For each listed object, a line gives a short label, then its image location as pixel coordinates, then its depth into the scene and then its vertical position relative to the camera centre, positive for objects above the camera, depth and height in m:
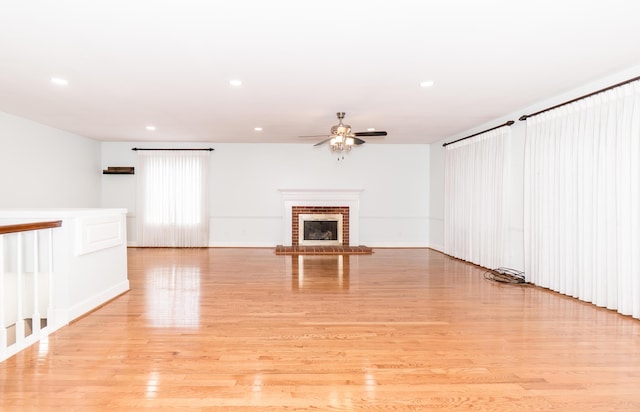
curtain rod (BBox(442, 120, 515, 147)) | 5.26 +1.30
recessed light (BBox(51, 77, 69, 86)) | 3.82 +1.39
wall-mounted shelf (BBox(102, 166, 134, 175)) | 8.07 +0.81
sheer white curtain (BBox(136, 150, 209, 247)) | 8.05 +0.14
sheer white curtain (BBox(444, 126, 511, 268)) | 5.56 +0.15
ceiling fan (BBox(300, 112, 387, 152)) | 5.01 +1.01
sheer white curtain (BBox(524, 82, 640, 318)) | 3.46 +0.09
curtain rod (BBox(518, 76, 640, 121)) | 3.44 +1.26
